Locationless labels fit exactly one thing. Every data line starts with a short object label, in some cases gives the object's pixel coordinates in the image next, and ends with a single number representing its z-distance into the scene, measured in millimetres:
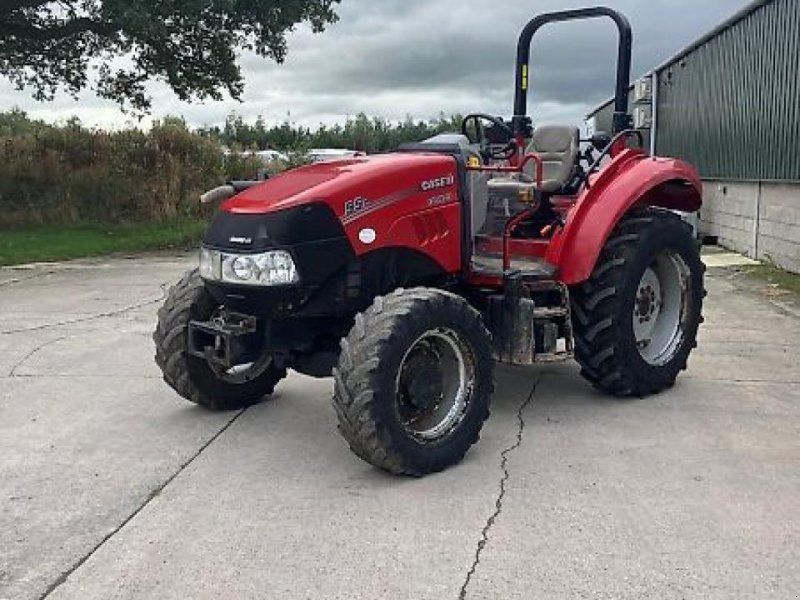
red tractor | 4410
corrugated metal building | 12062
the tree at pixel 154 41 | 16875
